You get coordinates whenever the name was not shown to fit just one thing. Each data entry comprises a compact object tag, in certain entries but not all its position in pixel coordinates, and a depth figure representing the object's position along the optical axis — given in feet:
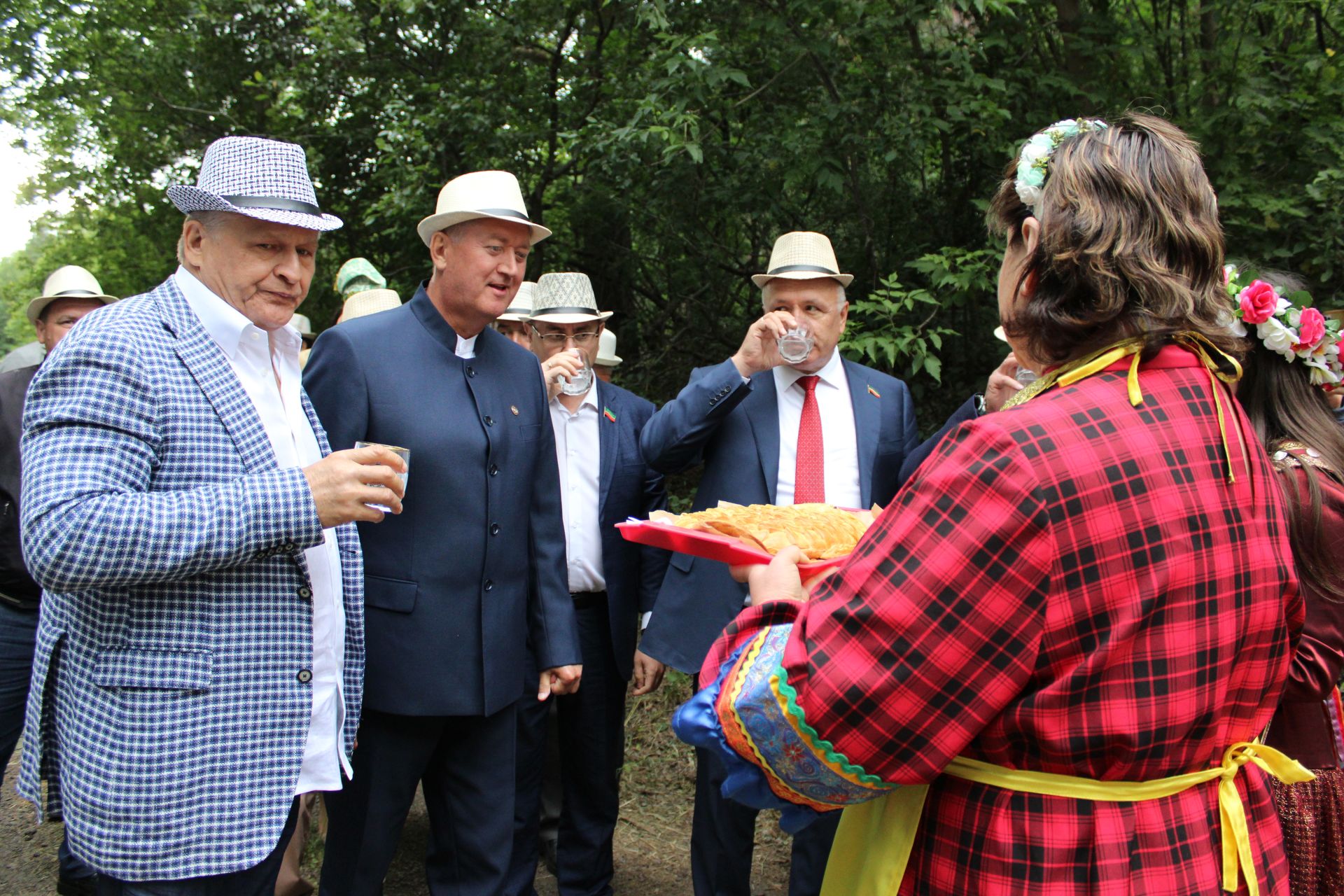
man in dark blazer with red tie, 11.91
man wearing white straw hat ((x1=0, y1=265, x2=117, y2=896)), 12.02
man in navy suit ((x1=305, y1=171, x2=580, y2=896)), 9.55
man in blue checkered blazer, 6.53
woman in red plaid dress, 4.53
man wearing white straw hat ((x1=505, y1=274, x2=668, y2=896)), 13.56
